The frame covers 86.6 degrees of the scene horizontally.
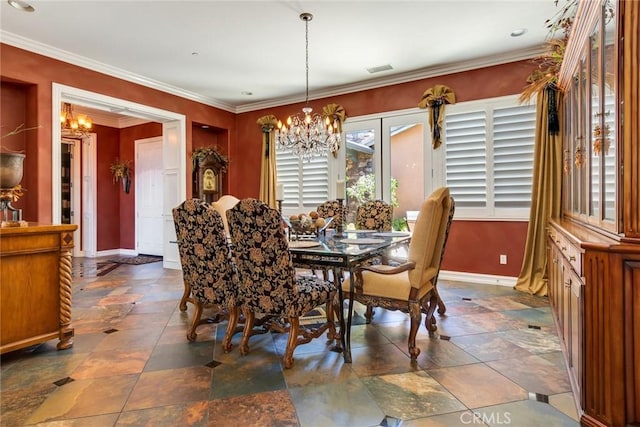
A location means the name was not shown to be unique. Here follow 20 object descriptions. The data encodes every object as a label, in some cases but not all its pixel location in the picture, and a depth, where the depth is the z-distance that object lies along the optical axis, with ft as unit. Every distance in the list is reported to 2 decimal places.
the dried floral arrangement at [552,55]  10.51
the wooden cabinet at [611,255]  5.02
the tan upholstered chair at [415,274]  7.64
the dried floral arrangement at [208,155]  19.19
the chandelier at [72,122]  17.34
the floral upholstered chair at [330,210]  14.42
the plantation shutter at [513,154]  14.10
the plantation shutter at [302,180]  19.43
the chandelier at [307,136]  12.33
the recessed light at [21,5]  10.25
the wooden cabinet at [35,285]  7.69
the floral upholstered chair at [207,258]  8.06
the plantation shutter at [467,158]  15.05
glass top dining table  7.73
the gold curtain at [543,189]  12.93
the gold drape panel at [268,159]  20.53
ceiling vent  15.42
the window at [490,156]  14.23
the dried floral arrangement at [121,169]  24.18
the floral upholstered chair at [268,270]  7.08
